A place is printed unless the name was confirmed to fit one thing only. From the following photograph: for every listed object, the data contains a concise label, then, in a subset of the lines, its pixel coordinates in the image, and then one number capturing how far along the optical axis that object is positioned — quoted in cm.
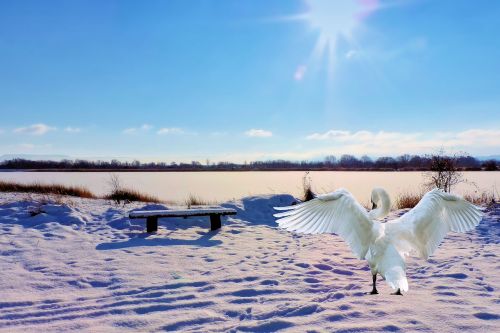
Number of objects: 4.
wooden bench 791
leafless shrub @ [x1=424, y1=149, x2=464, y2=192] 1386
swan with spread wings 402
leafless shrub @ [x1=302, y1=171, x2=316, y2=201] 1350
